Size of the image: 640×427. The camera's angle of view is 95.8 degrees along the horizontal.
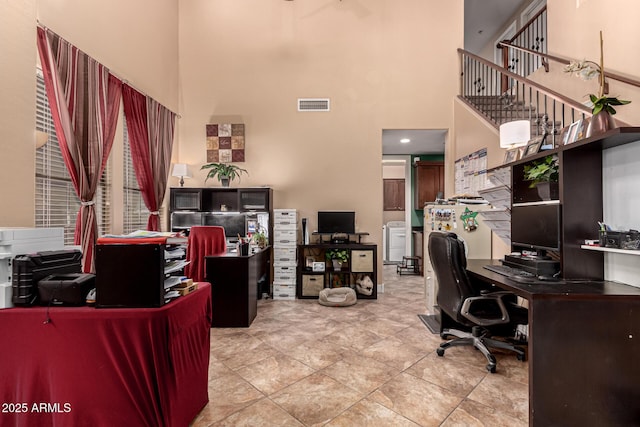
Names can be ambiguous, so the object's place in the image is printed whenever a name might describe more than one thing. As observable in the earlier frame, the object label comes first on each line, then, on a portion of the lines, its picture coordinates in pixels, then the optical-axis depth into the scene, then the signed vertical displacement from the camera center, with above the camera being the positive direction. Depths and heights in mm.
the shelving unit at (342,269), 4715 -936
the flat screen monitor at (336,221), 5027 -143
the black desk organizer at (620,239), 1690 -166
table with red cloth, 1454 -767
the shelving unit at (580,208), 2033 +27
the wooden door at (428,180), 6988 +786
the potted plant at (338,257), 4836 -741
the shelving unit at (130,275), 1491 -318
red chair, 3605 -416
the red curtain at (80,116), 2699 +996
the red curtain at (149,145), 3983 +1016
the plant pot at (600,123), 1876 +580
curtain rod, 2688 +1755
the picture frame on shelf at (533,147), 2399 +556
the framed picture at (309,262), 4871 -828
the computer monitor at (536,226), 2138 -117
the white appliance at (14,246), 1506 -183
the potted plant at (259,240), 4488 -418
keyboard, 2088 -482
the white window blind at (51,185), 2768 +296
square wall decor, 5293 +1293
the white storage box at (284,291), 4785 -1291
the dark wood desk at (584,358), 1636 -838
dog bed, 4324 -1288
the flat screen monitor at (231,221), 4930 -134
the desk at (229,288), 3457 -905
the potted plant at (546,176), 2258 +294
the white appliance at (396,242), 7711 -789
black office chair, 2432 -802
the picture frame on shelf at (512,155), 2715 +553
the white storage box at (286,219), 4770 -99
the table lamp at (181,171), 4844 +717
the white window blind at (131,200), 4062 +197
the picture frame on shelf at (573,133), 2072 +580
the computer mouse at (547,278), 2008 -469
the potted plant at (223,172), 4906 +703
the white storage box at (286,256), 4801 -714
